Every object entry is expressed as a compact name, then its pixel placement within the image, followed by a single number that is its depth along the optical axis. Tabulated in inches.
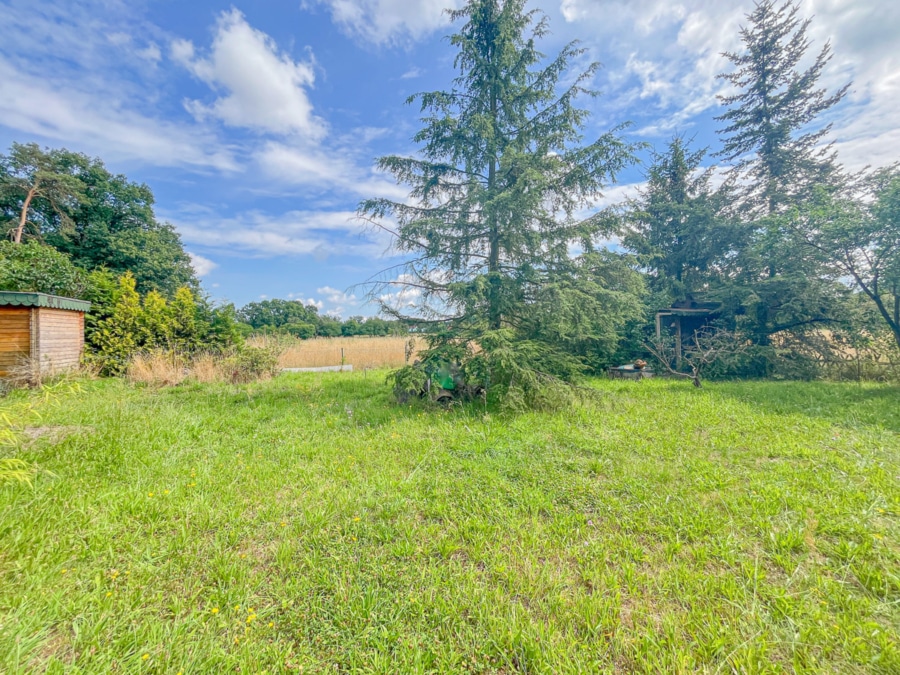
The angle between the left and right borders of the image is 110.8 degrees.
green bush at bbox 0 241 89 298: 319.0
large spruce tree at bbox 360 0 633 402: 218.9
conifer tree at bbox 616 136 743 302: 442.9
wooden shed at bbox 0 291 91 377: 264.1
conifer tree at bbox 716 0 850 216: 451.5
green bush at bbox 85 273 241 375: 355.9
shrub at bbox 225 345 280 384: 353.4
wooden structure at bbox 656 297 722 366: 434.0
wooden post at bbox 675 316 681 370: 428.1
